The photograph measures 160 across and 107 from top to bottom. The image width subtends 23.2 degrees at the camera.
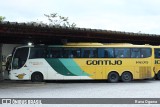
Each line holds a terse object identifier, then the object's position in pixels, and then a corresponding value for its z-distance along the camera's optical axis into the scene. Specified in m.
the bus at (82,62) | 25.00
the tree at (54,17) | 58.31
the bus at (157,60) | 26.92
